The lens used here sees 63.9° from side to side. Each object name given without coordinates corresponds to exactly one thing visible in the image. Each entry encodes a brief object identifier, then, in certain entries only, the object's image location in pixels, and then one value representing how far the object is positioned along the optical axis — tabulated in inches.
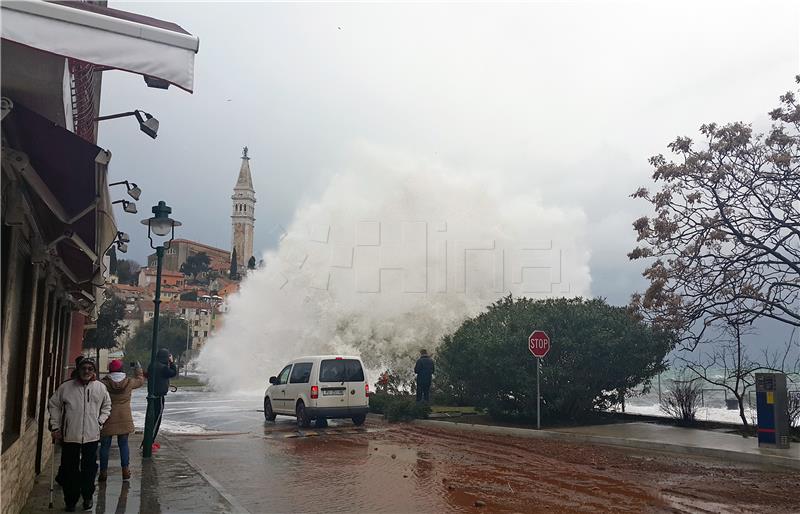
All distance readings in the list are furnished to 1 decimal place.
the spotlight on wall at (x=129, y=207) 327.9
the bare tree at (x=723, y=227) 522.0
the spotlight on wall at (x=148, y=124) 287.7
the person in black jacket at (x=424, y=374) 747.4
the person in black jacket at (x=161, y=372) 452.0
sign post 562.7
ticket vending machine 448.1
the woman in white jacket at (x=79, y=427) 275.3
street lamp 430.6
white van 647.1
